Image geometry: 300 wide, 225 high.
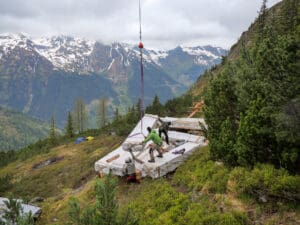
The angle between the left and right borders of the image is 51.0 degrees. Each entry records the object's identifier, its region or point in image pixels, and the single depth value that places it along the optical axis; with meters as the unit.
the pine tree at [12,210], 11.46
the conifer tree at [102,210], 8.72
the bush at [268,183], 10.30
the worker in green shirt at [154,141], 19.06
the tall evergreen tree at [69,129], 84.12
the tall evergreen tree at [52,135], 76.53
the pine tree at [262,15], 51.63
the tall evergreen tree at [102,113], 101.31
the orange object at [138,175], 19.55
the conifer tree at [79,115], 106.00
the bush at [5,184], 36.97
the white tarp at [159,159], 19.06
